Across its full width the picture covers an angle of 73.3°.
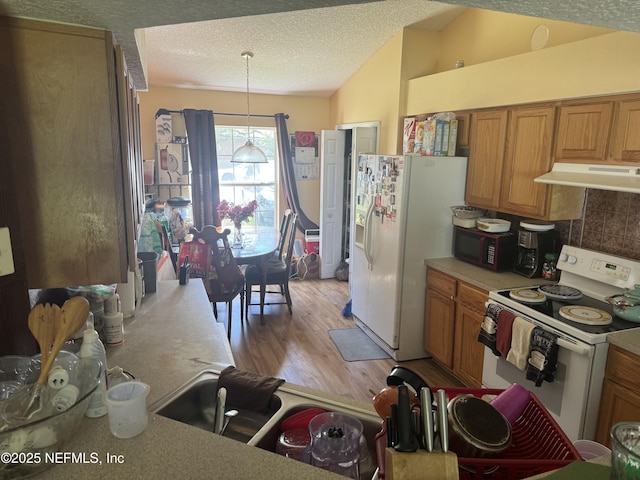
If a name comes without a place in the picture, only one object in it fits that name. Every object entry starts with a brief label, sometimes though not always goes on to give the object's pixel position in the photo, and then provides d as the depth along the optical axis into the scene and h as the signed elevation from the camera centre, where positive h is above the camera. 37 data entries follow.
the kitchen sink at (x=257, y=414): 1.23 -0.78
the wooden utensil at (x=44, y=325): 0.97 -0.38
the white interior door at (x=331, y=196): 5.50 -0.46
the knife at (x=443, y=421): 0.73 -0.44
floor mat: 3.68 -1.64
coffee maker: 2.90 -0.56
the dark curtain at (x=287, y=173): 5.78 -0.18
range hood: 2.06 -0.06
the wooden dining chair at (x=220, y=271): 3.74 -0.98
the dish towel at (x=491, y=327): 2.58 -0.98
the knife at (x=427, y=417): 0.73 -0.43
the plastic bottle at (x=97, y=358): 1.03 -0.54
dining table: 4.13 -0.90
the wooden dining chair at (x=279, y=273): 4.39 -1.17
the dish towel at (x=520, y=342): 2.35 -0.98
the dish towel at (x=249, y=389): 1.37 -0.74
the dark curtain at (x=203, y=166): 5.34 -0.10
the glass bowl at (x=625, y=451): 0.66 -0.45
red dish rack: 0.81 -0.58
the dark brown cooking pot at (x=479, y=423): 0.82 -0.51
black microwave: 3.03 -0.62
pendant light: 4.52 +0.04
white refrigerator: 3.34 -0.58
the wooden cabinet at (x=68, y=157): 1.10 +0.00
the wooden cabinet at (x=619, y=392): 1.95 -1.05
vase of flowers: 4.39 -0.56
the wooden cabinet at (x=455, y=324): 2.96 -1.19
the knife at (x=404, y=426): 0.74 -0.45
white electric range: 2.11 -0.81
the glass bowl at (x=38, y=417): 0.83 -0.53
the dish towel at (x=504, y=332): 2.47 -0.97
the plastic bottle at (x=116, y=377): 1.20 -0.61
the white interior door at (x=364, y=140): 4.80 +0.23
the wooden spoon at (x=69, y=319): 0.97 -0.37
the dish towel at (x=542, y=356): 2.22 -0.99
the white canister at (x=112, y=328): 1.81 -0.72
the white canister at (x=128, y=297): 2.07 -0.68
